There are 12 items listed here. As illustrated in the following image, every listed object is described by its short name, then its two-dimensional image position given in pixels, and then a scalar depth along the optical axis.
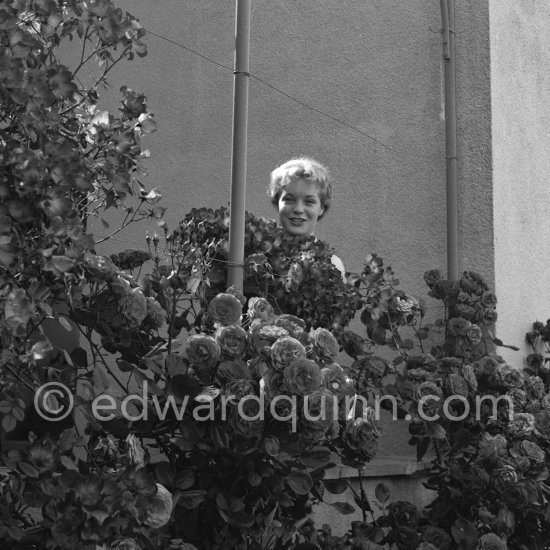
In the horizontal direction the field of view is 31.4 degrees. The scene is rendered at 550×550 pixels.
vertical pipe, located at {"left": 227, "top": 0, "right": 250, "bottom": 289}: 2.66
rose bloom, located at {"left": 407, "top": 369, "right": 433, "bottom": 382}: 3.03
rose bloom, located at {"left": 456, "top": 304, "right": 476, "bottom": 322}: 3.48
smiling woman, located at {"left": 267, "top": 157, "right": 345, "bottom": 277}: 3.48
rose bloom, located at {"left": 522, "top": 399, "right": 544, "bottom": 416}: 3.17
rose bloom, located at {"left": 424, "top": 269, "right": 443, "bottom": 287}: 3.67
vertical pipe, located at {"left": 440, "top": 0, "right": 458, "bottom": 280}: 4.03
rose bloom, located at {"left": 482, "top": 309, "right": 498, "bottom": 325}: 3.48
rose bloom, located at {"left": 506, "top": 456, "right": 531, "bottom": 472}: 2.96
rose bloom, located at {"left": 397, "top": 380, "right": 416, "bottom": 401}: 2.98
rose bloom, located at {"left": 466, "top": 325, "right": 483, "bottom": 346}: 3.34
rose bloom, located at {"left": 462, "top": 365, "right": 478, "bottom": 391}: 3.05
